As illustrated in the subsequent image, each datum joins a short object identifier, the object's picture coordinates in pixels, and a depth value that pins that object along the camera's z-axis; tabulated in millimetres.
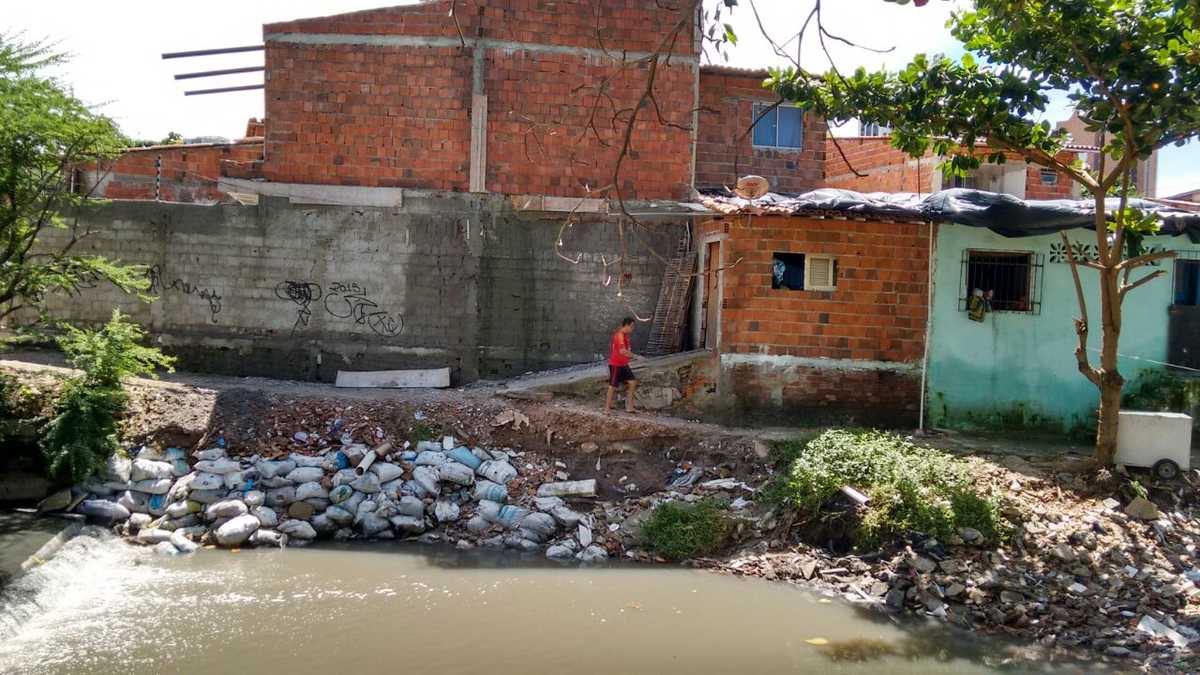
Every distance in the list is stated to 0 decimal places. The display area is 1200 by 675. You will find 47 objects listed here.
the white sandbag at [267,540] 9453
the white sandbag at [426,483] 10180
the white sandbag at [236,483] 10023
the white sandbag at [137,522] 9570
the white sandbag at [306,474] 10141
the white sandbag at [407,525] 9789
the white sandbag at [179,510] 9742
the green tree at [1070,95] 8156
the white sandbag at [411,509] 9914
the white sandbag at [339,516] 9805
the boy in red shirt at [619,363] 11133
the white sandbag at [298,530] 9617
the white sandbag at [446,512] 9938
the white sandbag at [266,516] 9664
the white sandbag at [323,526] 9773
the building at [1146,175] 23406
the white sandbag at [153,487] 9961
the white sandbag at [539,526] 9648
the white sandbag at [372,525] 9734
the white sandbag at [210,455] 10344
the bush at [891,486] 8789
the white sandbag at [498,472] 10359
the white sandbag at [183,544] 9227
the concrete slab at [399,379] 13102
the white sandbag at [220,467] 10078
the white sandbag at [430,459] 10484
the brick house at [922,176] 16359
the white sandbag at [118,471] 9938
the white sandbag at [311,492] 9945
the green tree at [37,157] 9922
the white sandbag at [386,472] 10242
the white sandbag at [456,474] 10305
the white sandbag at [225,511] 9633
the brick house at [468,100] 13414
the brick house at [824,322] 11680
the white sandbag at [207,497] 9883
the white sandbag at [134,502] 9781
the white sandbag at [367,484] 10117
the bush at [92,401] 9727
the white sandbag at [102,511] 9555
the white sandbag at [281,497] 9930
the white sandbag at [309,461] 10367
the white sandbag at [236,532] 9352
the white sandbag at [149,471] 10008
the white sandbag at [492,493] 10109
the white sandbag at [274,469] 10188
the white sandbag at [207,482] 9953
